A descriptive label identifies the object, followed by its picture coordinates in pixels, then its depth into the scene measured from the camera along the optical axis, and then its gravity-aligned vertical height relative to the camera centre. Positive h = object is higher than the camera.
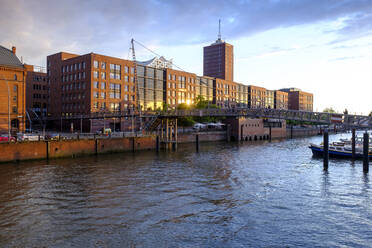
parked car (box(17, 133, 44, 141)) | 45.57 -2.82
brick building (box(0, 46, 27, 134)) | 64.31 +6.05
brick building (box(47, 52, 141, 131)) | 94.31 +11.18
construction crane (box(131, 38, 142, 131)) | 104.85 +12.36
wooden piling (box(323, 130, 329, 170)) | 41.03 -4.49
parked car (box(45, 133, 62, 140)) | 48.48 -2.95
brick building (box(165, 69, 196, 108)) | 124.56 +13.82
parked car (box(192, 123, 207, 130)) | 96.61 -2.00
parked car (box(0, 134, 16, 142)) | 44.09 -2.99
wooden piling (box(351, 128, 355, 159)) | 45.97 -4.32
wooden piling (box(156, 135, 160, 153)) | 61.47 -5.00
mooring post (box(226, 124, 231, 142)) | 97.72 -4.21
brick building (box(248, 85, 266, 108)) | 181.50 +14.98
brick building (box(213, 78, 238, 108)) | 153.65 +14.02
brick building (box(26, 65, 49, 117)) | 114.12 +10.22
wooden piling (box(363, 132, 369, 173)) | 37.19 -3.82
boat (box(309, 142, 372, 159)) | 50.05 -5.03
